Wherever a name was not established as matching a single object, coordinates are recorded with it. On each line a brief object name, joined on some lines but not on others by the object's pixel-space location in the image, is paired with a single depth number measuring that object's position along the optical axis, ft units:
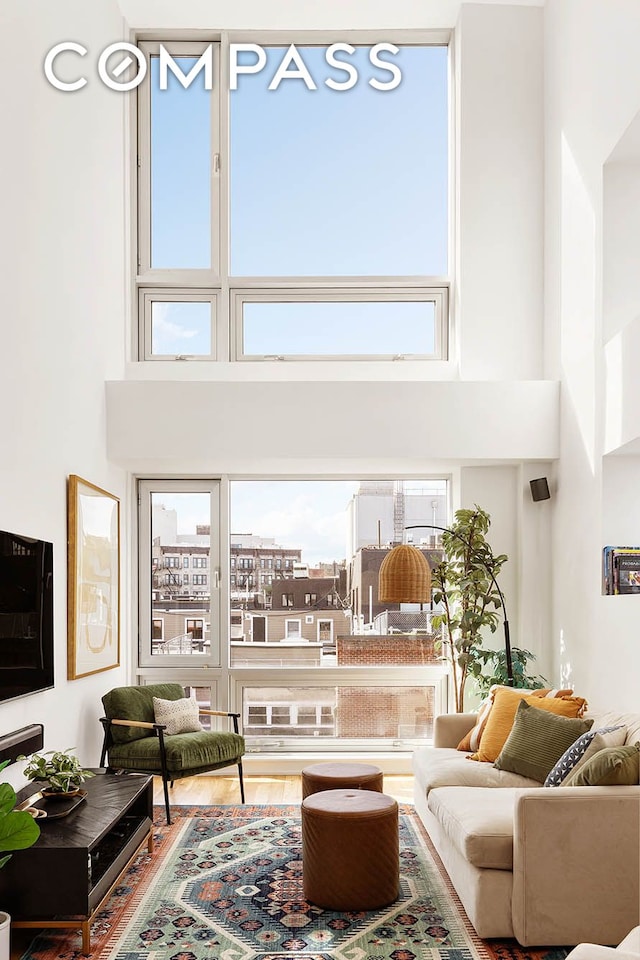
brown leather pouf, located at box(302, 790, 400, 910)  13.05
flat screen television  13.11
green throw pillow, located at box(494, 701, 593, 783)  15.29
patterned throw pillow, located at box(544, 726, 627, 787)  13.37
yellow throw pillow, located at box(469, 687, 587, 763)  16.29
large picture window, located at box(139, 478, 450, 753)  23.32
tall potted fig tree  20.42
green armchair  18.11
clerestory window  23.45
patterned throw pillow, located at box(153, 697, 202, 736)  19.54
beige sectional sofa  11.78
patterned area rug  11.90
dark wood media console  11.36
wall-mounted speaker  20.80
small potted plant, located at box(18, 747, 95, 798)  13.41
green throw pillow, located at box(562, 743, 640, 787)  12.21
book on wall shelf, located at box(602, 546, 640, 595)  16.97
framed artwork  17.08
